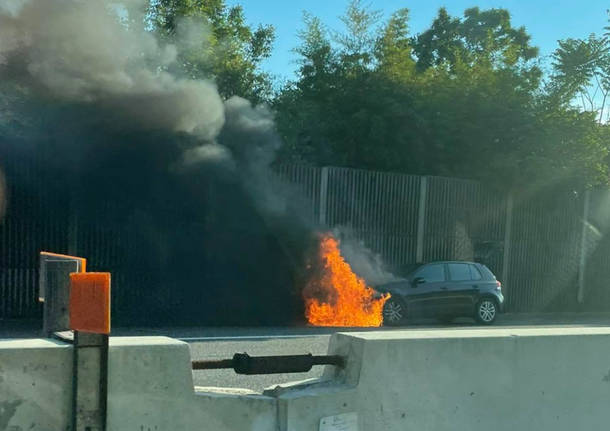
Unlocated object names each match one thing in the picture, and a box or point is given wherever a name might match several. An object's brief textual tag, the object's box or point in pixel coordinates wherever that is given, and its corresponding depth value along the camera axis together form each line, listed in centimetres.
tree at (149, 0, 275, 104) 1820
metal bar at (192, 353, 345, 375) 366
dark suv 1481
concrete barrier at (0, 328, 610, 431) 309
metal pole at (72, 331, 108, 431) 311
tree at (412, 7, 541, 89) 2414
